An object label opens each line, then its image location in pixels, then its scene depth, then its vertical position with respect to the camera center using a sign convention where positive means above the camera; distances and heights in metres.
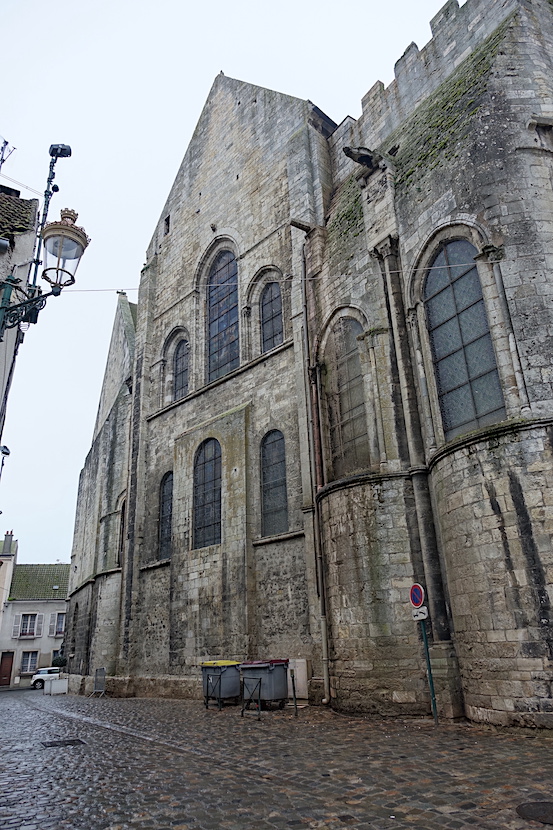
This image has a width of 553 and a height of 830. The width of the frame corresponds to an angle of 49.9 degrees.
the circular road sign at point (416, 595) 8.48 +0.75
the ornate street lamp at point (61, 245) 6.19 +4.09
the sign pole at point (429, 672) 8.03 -0.28
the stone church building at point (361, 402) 8.07 +4.57
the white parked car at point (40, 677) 30.60 -0.45
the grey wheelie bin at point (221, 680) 11.05 -0.34
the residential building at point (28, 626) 36.22 +2.44
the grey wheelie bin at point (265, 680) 9.99 -0.35
